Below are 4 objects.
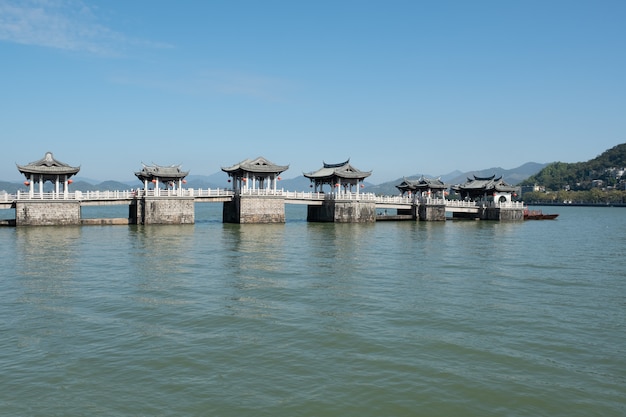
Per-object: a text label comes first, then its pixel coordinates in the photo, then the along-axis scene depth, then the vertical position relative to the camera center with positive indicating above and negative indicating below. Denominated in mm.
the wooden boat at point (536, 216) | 60594 -1155
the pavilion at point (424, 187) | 56281 +2443
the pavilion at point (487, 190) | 58219 +2079
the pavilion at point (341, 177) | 47531 +3169
